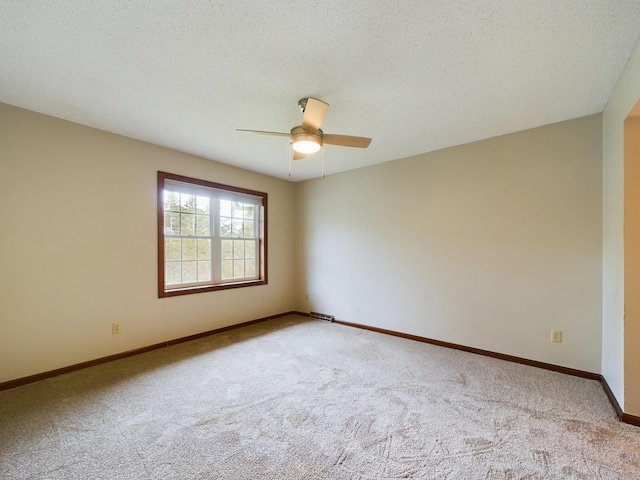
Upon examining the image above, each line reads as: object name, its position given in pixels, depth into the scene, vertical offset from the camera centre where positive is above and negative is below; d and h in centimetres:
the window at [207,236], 357 +5
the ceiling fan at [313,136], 209 +89
